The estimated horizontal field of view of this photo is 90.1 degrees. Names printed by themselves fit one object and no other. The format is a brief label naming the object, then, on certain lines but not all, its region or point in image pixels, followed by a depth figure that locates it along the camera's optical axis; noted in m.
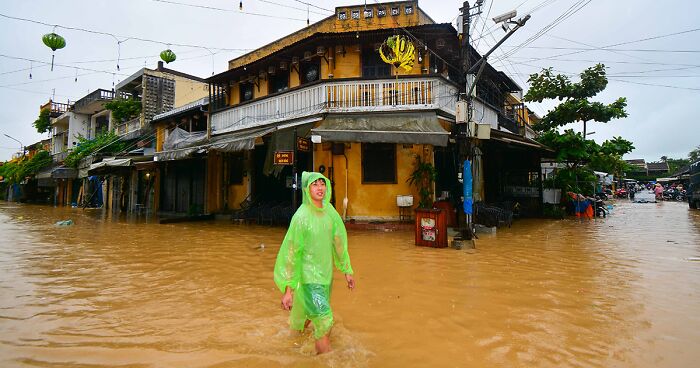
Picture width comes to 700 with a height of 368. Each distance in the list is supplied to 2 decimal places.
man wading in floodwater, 2.67
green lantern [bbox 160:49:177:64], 15.49
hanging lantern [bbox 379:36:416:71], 9.57
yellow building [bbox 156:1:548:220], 9.96
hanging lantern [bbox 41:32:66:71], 11.84
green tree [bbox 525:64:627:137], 15.12
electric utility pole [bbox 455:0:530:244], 8.35
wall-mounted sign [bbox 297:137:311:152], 10.24
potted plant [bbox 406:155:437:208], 10.25
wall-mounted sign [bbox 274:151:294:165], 9.54
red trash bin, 7.74
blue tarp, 8.45
